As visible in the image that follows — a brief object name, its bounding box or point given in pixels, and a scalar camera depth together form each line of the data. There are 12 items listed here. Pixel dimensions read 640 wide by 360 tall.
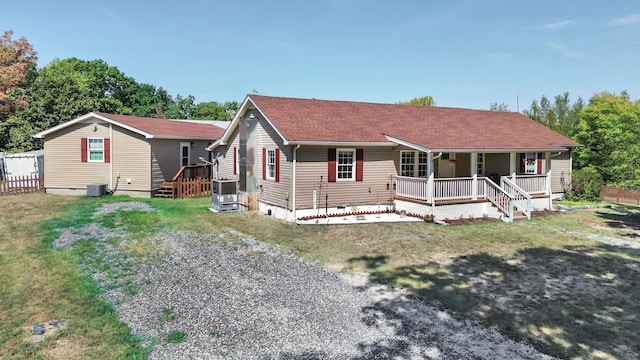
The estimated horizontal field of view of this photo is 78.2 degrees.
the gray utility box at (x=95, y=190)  19.02
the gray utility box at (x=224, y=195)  16.34
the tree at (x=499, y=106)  45.31
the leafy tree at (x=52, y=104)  31.28
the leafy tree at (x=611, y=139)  16.25
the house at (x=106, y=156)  19.55
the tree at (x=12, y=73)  33.78
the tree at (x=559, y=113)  32.59
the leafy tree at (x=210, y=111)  71.59
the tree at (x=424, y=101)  48.22
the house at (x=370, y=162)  15.15
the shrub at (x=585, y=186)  21.75
